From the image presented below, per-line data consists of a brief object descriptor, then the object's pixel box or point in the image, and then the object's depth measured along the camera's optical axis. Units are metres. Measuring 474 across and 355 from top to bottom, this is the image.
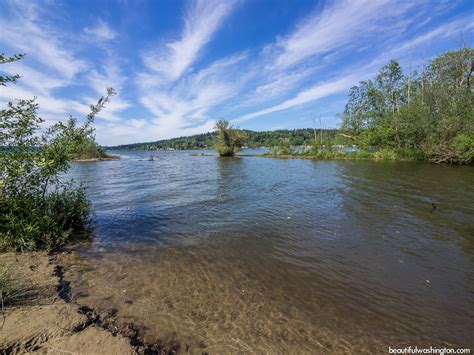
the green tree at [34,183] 6.27
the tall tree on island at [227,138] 61.47
